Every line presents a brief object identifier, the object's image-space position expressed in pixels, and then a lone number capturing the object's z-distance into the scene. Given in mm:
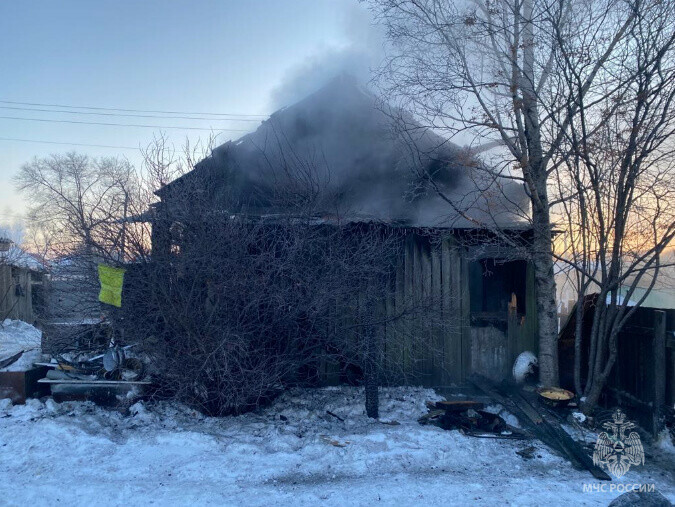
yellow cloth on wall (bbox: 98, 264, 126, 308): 5918
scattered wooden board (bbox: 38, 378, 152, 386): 6205
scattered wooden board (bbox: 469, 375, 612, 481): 4680
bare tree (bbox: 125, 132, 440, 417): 5582
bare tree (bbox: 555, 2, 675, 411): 5824
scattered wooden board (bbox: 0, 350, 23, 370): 6680
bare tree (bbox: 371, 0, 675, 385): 6312
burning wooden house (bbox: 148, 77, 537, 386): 6262
